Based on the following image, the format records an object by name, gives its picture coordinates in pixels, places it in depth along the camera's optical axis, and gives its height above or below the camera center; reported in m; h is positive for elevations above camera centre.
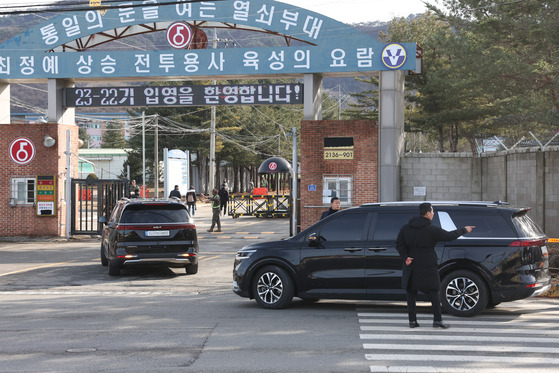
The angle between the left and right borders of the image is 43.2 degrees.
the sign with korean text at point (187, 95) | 24.47 +3.11
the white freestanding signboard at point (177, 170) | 35.88 +0.69
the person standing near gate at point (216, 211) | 29.23 -1.18
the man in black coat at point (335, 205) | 14.43 -0.46
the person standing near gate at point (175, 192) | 33.06 -0.44
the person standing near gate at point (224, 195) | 40.38 -0.70
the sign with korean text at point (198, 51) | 23.78 +4.59
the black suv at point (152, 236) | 15.58 -1.18
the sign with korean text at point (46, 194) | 25.83 -0.41
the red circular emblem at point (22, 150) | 25.95 +1.20
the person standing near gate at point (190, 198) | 35.41 -0.77
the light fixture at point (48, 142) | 25.78 +1.49
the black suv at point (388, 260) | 10.38 -1.19
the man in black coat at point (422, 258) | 9.44 -1.01
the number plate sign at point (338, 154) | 23.88 +0.97
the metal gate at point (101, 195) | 25.61 -0.46
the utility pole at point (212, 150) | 60.16 +2.83
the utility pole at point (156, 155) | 50.66 +2.08
